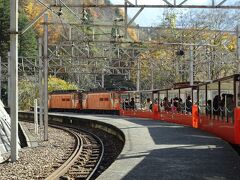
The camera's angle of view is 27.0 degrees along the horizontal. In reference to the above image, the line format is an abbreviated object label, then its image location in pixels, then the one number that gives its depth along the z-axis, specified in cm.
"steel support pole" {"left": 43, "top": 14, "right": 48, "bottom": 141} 2241
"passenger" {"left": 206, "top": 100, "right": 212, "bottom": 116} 2039
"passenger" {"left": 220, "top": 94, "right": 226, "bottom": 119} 1749
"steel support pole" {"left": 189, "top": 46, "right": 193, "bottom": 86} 3494
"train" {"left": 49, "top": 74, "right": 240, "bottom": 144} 1656
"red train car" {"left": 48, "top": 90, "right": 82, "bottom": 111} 5745
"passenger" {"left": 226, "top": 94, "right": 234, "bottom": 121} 1625
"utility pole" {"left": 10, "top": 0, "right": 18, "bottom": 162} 1508
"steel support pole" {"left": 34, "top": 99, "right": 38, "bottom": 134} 2695
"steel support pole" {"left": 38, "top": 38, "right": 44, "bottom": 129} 2745
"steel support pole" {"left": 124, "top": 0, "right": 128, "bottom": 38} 1923
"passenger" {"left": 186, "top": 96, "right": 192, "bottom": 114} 2647
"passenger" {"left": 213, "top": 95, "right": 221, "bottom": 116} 1816
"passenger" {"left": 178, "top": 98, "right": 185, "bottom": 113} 2827
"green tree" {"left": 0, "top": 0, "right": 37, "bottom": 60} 7334
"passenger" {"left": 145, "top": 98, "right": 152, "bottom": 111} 3833
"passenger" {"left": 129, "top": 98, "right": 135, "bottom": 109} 4287
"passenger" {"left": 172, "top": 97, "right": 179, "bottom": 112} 2954
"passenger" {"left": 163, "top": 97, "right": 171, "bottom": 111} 3138
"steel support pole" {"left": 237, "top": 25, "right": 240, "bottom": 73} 2760
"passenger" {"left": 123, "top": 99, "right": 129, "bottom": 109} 4520
